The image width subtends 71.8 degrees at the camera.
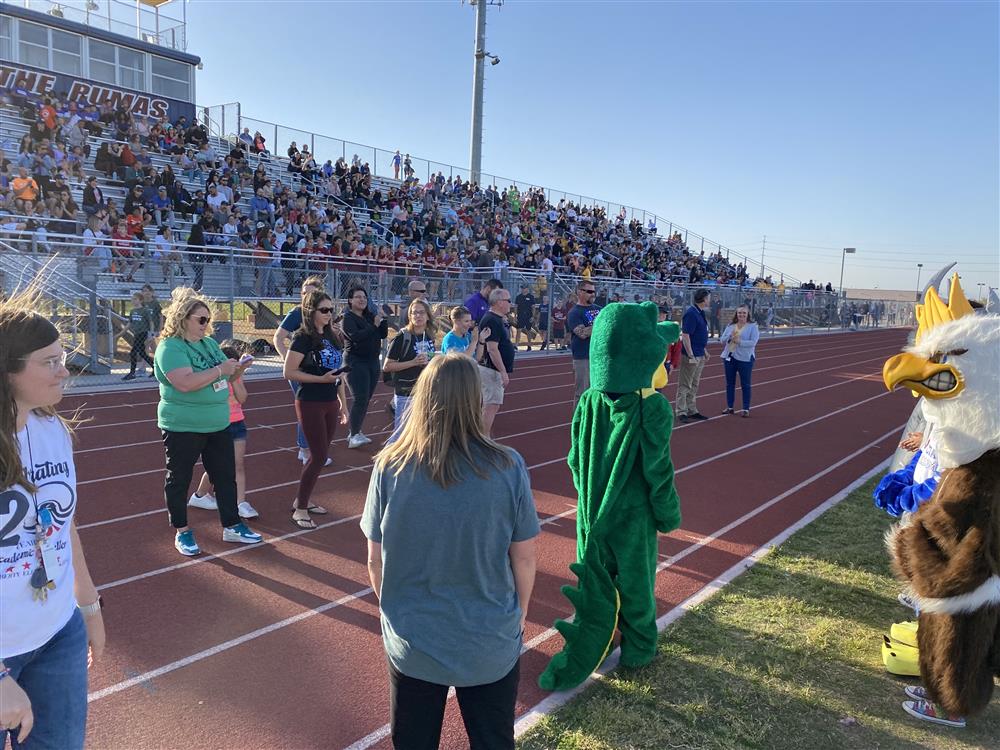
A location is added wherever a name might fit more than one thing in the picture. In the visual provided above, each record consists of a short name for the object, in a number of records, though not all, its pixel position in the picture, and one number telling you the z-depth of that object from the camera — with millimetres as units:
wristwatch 2311
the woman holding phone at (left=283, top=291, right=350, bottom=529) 5484
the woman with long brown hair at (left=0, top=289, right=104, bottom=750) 1884
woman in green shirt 4574
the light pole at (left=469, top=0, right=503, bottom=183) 32031
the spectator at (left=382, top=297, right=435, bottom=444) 6918
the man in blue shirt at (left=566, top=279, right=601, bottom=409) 8758
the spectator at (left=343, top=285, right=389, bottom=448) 7414
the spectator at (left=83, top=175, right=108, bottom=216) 15352
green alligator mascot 3459
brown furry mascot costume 2998
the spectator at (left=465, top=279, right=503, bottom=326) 10906
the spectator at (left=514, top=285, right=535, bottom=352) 18266
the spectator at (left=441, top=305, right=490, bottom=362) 7094
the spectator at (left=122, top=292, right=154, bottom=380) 12031
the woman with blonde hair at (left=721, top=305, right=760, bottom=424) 10352
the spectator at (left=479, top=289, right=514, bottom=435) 7290
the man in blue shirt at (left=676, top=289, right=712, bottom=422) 10109
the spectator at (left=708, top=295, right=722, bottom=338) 25453
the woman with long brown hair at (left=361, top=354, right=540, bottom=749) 2076
